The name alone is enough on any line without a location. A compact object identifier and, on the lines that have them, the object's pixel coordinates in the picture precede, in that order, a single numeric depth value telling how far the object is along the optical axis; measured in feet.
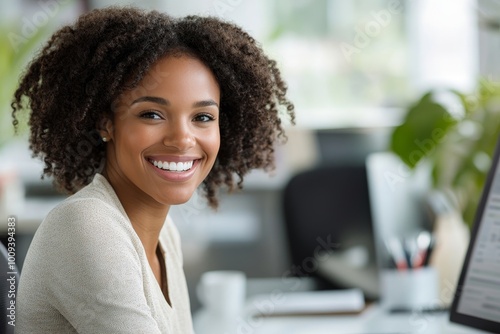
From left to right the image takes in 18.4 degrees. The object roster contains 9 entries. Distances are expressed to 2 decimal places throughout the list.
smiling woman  6.55
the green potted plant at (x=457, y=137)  9.20
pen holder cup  8.99
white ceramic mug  9.07
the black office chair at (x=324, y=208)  11.39
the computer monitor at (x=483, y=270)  7.69
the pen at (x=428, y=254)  9.08
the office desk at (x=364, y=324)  8.55
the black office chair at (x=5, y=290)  6.72
